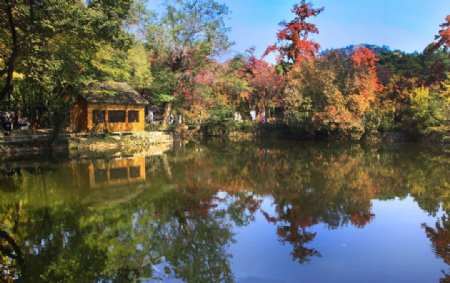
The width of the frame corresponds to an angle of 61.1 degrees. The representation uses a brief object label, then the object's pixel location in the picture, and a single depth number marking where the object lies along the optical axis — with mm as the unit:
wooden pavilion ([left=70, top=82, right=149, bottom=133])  24812
